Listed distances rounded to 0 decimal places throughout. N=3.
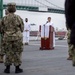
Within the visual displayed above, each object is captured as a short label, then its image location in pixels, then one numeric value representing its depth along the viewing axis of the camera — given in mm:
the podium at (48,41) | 15719
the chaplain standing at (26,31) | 20947
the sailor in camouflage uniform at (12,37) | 7671
